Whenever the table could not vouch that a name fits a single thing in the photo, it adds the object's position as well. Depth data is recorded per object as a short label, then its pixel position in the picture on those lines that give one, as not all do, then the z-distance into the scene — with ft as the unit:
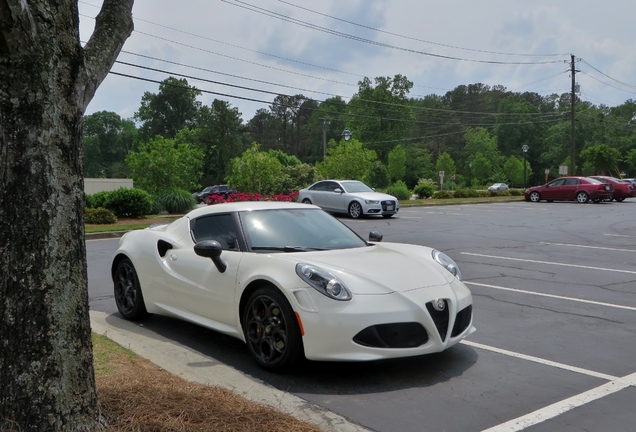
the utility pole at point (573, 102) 162.40
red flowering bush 76.18
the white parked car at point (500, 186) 277.95
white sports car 15.94
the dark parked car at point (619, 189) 119.14
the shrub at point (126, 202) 73.82
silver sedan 78.43
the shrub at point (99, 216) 66.13
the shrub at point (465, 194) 138.51
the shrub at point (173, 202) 85.76
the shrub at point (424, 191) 137.11
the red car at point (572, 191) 113.80
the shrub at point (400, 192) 127.75
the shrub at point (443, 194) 137.80
